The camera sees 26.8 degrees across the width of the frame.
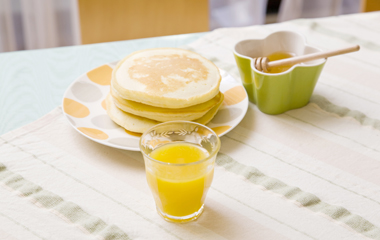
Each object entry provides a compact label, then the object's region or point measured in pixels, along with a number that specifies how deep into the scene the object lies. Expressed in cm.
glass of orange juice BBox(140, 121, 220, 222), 87
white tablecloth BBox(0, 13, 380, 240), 89
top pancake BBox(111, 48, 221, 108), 99
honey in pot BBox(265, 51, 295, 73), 113
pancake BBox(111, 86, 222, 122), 99
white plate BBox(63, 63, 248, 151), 100
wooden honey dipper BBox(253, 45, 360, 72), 104
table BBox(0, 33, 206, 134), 107
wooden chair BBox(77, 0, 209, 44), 131
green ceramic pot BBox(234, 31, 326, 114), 105
